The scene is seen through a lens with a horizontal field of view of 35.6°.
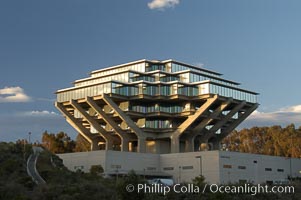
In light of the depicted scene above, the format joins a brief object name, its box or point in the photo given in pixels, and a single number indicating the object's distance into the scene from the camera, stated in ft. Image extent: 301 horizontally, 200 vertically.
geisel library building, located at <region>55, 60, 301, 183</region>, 294.66
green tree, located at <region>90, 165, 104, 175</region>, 237.80
